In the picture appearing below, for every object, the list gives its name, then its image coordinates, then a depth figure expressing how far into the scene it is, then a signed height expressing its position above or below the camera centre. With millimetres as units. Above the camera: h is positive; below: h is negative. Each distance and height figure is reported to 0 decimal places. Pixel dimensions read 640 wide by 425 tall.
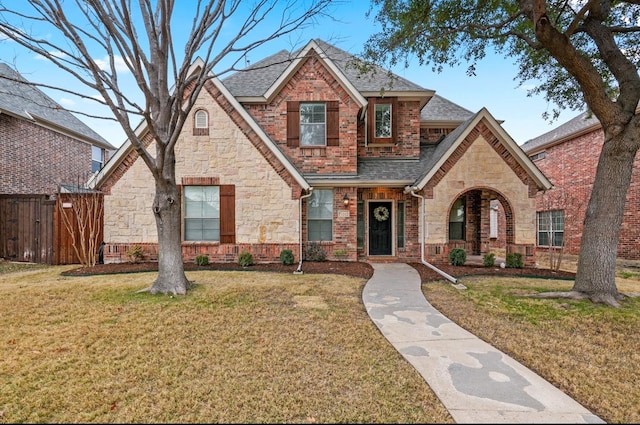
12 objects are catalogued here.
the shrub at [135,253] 10359 -1159
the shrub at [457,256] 10266 -1238
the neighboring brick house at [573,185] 13820 +1833
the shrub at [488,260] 10203 -1355
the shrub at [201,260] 10023 -1345
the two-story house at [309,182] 10336 +1311
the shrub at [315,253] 11109 -1228
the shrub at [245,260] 9969 -1334
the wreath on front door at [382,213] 11922 +256
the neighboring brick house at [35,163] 11016 +2791
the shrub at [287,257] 10148 -1262
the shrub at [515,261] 10164 -1381
